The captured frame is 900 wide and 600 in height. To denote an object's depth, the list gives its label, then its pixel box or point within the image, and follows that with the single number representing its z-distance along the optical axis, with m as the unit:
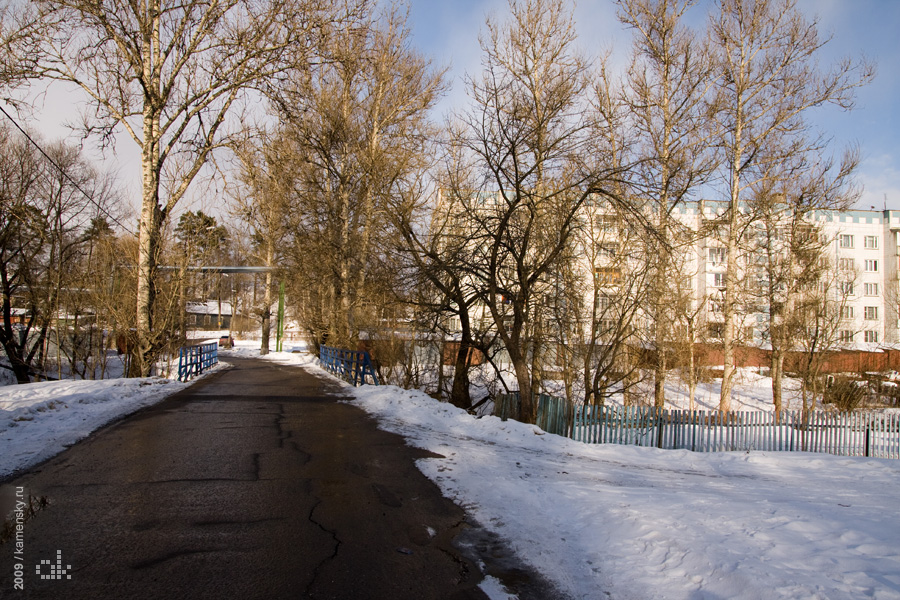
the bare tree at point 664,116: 22.06
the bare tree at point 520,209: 13.73
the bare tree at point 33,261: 23.98
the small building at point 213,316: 80.12
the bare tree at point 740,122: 24.22
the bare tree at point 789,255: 27.34
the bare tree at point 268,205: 23.97
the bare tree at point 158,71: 14.91
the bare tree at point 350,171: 22.81
